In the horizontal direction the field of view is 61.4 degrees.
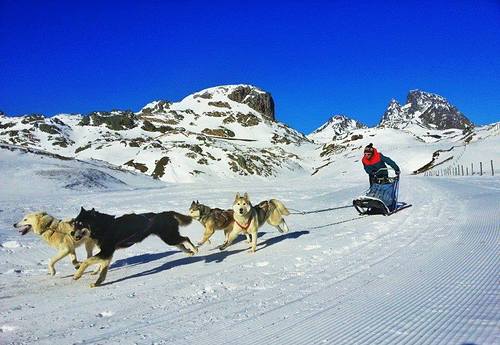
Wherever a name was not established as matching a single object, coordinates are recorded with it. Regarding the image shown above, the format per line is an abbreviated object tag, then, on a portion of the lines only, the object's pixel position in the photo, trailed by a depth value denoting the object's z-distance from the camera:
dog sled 11.72
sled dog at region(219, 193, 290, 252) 8.01
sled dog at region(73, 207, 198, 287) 6.25
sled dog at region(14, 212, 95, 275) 6.87
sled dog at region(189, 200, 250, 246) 8.80
